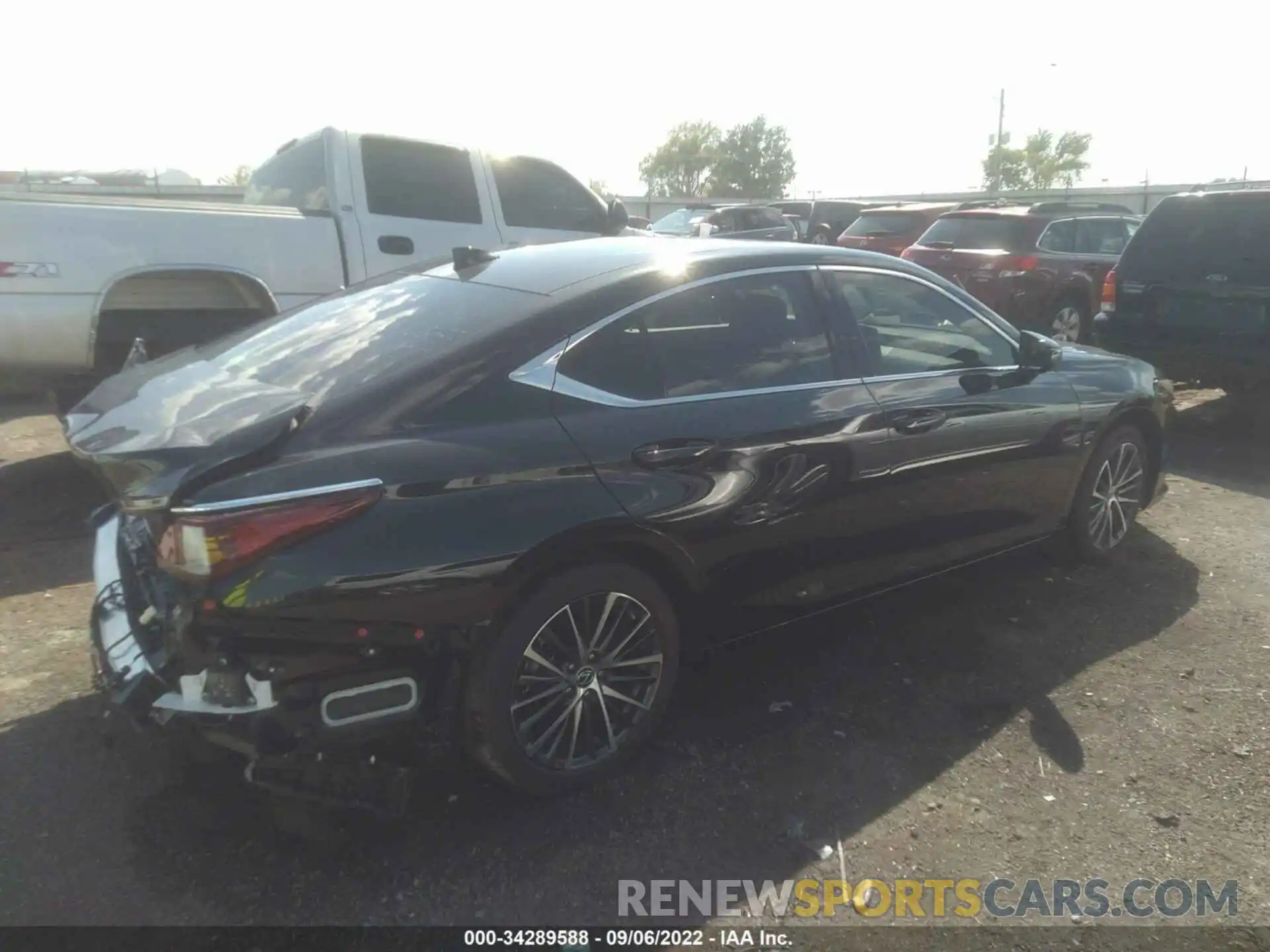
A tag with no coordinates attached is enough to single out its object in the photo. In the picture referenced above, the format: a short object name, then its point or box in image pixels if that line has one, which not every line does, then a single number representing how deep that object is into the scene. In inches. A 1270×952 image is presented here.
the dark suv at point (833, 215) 882.8
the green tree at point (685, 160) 2962.6
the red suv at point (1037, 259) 433.1
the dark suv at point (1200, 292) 294.0
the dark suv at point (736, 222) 734.5
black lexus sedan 100.5
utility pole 1953.7
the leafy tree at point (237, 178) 1369.3
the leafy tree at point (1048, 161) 2596.0
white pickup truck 206.8
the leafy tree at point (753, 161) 2940.5
